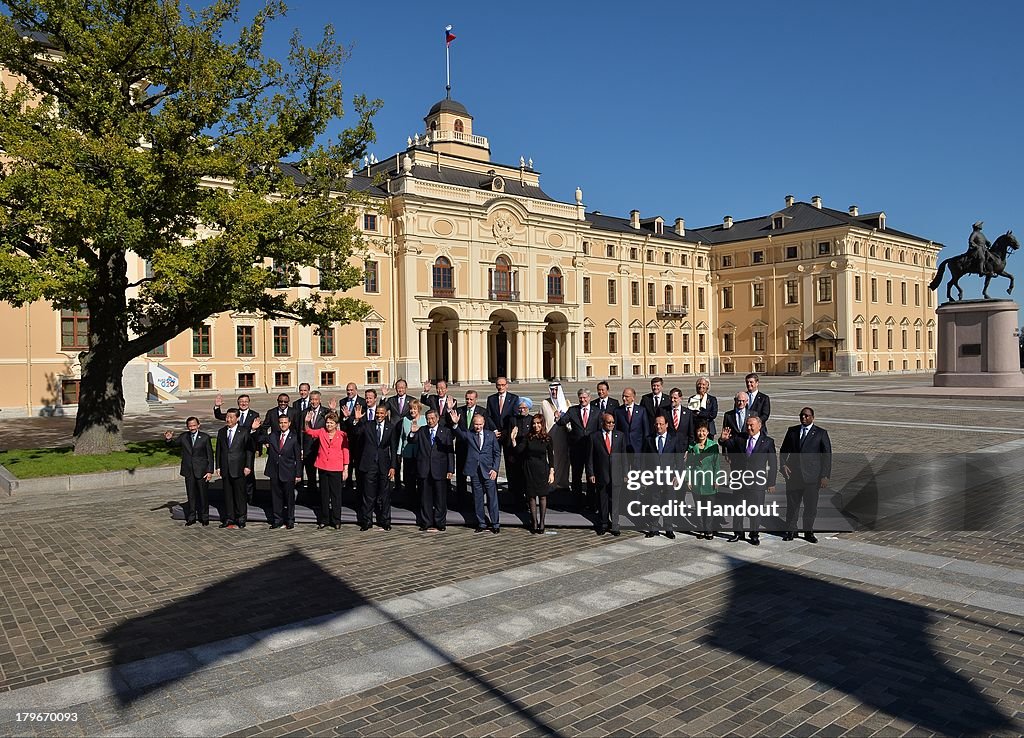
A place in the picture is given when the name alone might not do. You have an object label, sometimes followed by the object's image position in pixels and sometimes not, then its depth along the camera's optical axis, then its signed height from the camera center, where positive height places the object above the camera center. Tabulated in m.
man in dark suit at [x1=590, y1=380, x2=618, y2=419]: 11.09 -0.46
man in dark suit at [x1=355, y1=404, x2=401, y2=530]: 10.65 -1.37
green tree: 13.20 +4.01
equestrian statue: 34.78 +5.03
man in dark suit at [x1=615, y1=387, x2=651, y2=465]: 10.55 -0.74
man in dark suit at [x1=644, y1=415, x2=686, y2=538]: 10.01 -1.13
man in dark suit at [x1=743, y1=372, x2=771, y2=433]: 11.27 -0.49
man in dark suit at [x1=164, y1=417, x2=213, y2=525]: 10.87 -1.33
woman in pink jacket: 10.66 -1.27
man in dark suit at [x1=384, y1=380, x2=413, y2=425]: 12.05 -0.45
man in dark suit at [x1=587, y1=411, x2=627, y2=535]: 10.13 -1.34
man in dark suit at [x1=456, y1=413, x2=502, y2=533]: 10.27 -1.26
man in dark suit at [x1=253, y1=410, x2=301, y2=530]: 10.48 -1.27
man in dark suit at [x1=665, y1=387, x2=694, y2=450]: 10.83 -0.71
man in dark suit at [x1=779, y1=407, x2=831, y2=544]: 9.32 -1.28
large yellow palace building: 43.69 +5.72
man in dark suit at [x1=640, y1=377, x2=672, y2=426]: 11.52 -0.50
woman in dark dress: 9.97 -1.28
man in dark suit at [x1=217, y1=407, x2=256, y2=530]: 10.73 -1.27
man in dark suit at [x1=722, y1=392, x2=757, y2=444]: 10.67 -0.69
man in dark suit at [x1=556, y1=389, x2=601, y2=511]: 11.05 -0.90
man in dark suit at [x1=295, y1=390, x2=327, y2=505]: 11.20 -1.03
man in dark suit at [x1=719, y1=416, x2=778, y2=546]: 9.60 -1.27
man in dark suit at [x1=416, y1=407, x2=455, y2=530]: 10.52 -1.32
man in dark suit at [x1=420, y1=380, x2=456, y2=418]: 11.84 -0.41
